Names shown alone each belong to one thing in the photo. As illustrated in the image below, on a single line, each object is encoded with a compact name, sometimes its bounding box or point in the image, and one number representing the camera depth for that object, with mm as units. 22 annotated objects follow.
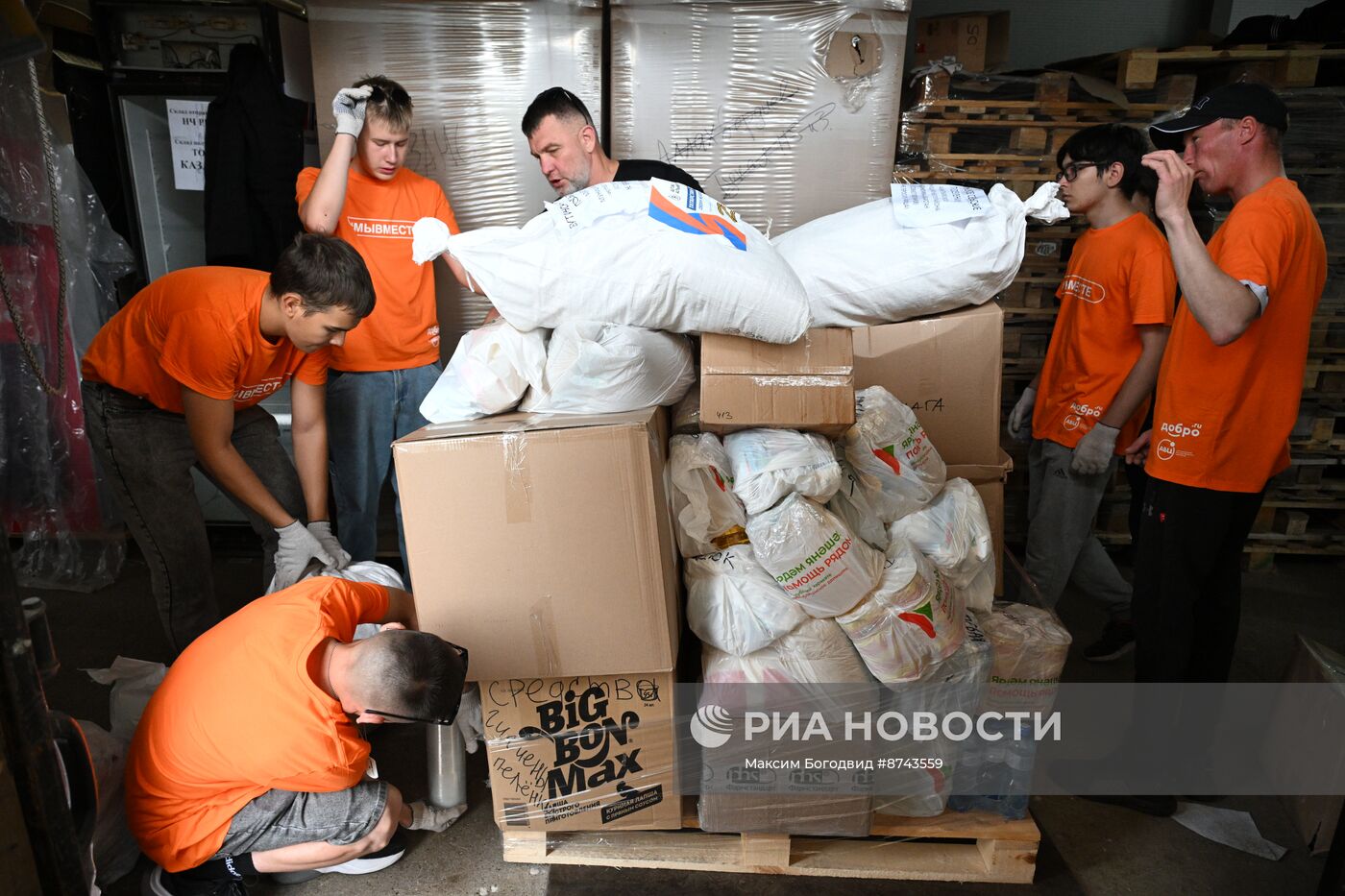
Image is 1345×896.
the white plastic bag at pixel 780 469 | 1725
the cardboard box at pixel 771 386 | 1805
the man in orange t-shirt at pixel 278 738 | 1603
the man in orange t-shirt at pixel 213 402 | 2055
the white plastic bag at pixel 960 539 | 1914
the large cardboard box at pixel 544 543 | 1628
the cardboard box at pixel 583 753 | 1816
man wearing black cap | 1838
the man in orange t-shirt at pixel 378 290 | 2480
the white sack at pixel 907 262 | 1973
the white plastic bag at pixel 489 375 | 1810
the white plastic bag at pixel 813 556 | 1678
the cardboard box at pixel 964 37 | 3287
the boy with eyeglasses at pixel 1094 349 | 2359
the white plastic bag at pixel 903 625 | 1727
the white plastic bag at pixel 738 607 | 1746
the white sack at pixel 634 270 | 1725
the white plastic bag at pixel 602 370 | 1747
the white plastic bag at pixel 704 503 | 1773
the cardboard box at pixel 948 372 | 2094
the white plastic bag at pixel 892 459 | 1941
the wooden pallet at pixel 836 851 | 1906
